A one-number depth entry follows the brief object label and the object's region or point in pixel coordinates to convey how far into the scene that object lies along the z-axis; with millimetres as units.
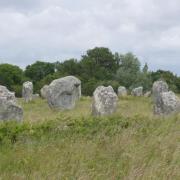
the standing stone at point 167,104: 20203
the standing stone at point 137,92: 43112
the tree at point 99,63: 75562
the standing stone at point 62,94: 26312
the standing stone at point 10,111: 16234
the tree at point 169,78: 67300
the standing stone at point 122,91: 42031
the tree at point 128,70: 72400
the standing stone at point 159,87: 30141
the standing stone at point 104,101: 20172
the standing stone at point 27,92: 33431
